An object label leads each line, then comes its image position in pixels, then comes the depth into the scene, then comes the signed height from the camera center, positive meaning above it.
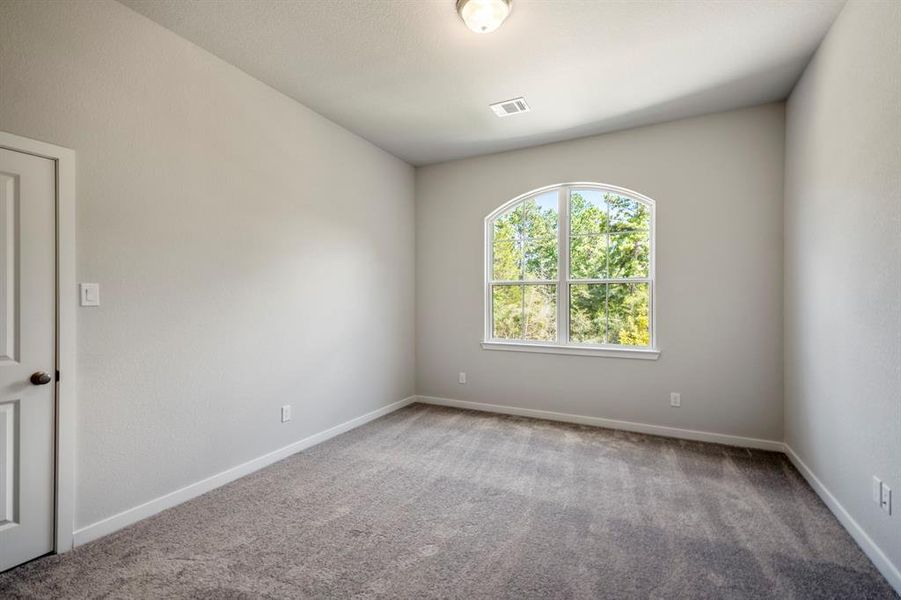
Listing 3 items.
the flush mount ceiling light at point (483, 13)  2.15 +1.56
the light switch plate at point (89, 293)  2.10 +0.04
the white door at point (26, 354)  1.88 -0.26
